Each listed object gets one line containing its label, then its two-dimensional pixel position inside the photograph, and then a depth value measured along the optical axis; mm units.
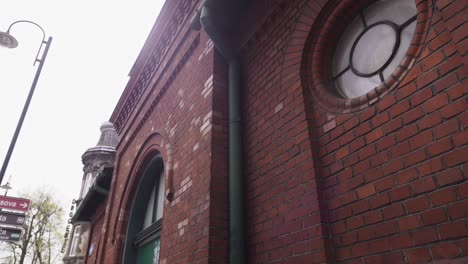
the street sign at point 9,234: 7926
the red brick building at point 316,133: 1907
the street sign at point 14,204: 8227
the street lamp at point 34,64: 7305
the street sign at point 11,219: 8031
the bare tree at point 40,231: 24703
